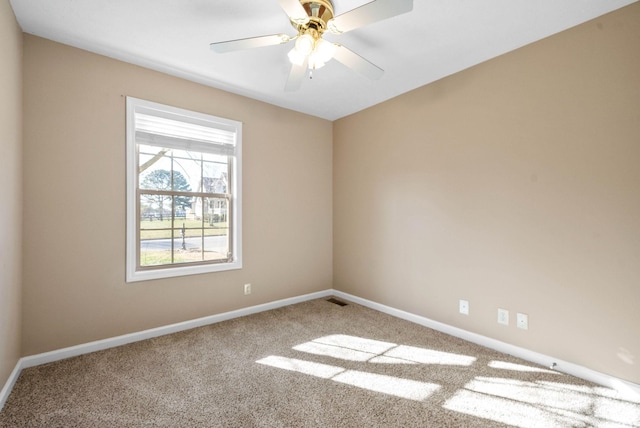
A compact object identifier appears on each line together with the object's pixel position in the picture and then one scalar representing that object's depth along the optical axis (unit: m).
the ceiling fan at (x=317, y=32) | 1.66
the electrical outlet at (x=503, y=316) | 2.59
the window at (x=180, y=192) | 2.86
